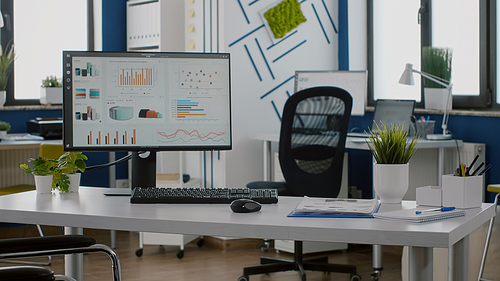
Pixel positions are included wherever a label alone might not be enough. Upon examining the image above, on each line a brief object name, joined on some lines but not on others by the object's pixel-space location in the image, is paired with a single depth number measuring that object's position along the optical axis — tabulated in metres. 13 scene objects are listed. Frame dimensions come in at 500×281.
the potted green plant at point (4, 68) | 4.51
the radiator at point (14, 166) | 4.48
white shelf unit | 4.54
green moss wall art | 4.43
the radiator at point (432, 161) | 3.66
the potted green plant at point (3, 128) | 4.12
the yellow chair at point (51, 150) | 3.56
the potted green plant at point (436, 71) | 3.92
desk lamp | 3.87
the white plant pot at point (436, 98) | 3.93
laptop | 3.88
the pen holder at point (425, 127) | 3.84
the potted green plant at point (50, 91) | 4.65
